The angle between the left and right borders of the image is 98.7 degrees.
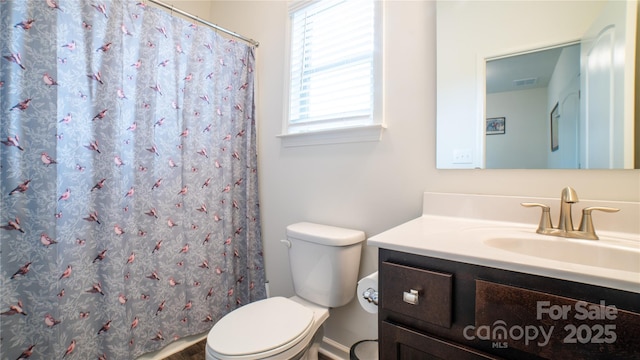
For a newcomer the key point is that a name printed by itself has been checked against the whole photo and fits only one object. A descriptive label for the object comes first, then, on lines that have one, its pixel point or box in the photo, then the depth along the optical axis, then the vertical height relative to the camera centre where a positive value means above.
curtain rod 1.43 +0.92
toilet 1.01 -0.59
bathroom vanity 0.55 -0.26
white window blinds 1.43 +0.65
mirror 0.90 +0.36
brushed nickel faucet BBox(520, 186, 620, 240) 0.86 -0.13
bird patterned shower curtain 1.08 +0.00
